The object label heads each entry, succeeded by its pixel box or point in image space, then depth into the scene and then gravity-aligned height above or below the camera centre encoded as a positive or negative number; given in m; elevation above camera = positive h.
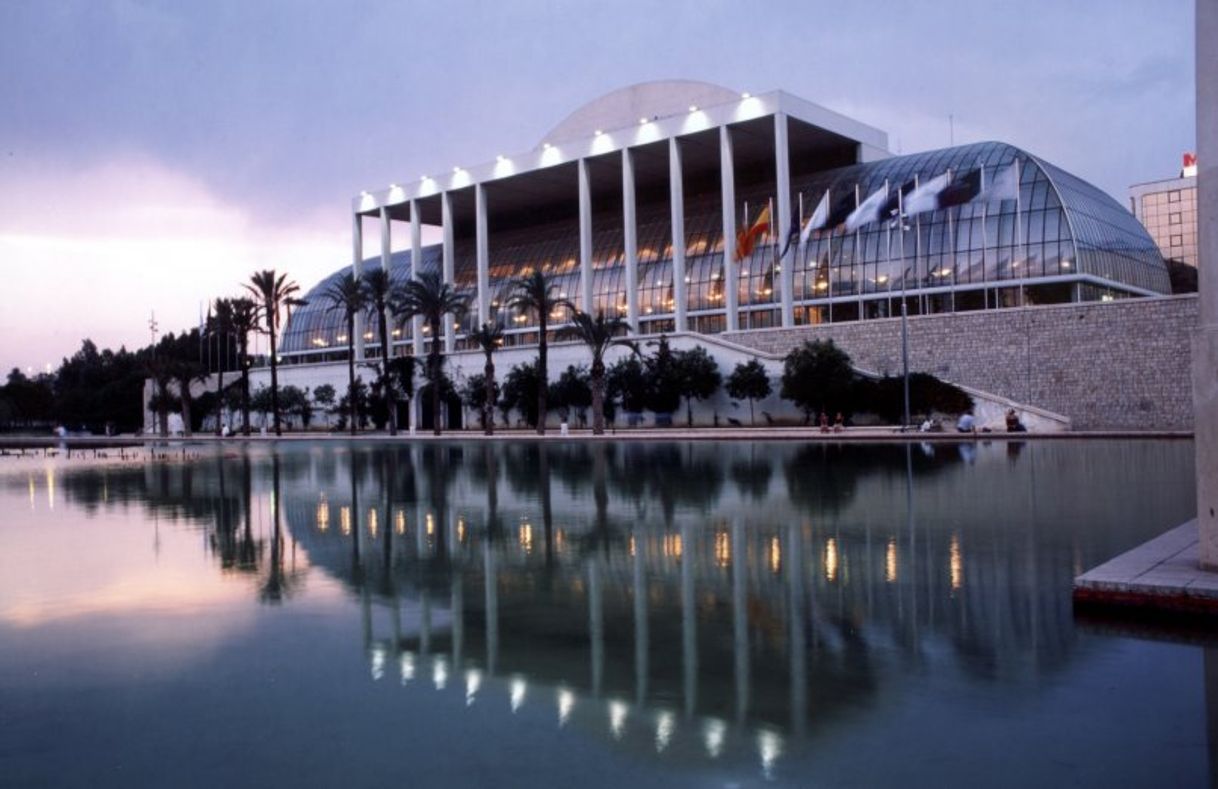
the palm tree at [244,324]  86.81 +7.09
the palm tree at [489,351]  65.94 +3.29
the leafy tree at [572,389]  69.00 +0.61
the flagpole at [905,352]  52.03 +1.98
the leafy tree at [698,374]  62.41 +1.24
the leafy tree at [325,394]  89.19 +0.90
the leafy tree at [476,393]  76.06 +0.57
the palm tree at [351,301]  78.54 +7.76
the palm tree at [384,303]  75.69 +7.31
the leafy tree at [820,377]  56.59 +0.82
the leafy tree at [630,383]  65.31 +0.89
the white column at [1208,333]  10.09 +0.48
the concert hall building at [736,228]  63.88 +12.06
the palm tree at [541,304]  63.69 +5.90
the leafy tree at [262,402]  93.31 +0.41
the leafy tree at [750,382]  60.12 +0.68
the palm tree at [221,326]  90.81 +7.35
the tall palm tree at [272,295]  83.44 +8.86
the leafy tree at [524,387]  72.12 +0.86
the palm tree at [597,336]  61.88 +3.69
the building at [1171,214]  113.31 +18.63
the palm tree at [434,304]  69.94 +6.61
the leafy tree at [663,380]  63.28 +0.96
